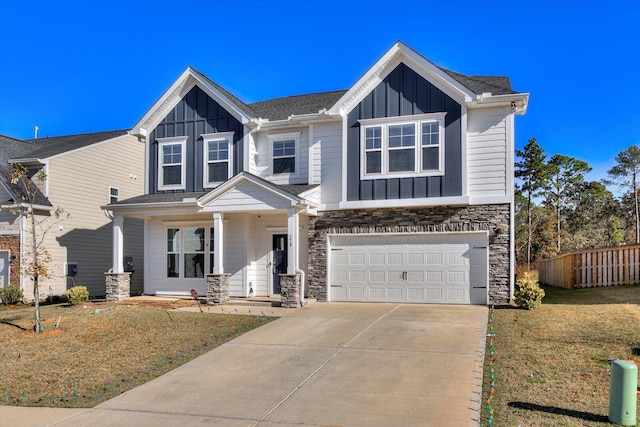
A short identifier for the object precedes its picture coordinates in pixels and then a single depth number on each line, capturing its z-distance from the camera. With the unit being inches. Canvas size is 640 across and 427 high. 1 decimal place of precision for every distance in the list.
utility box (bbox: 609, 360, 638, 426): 227.6
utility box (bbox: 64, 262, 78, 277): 755.4
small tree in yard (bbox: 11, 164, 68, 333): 463.2
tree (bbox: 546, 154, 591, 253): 1448.1
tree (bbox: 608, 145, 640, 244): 1444.1
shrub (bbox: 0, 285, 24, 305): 676.7
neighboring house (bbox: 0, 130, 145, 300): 718.5
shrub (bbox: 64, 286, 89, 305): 612.7
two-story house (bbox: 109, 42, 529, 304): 570.9
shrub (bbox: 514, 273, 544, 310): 524.4
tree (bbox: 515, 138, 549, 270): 1369.5
